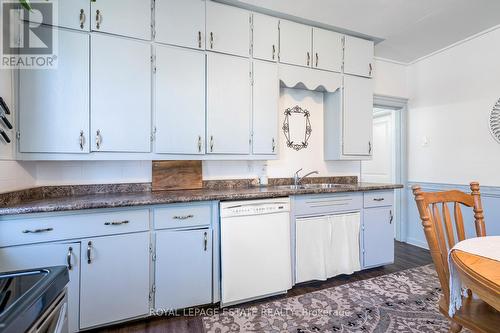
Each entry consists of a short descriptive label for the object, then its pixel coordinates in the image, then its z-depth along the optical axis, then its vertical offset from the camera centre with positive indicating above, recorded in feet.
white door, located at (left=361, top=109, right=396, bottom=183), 13.03 +0.86
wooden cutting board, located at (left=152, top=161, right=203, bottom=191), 7.83 -0.28
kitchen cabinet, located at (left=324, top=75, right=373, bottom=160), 9.60 +1.83
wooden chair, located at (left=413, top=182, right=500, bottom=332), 3.60 -1.24
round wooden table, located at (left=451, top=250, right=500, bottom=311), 2.49 -1.16
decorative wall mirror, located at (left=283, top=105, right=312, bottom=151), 9.84 +1.56
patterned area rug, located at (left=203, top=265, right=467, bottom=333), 5.95 -3.79
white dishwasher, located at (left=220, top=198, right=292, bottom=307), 6.68 -2.30
